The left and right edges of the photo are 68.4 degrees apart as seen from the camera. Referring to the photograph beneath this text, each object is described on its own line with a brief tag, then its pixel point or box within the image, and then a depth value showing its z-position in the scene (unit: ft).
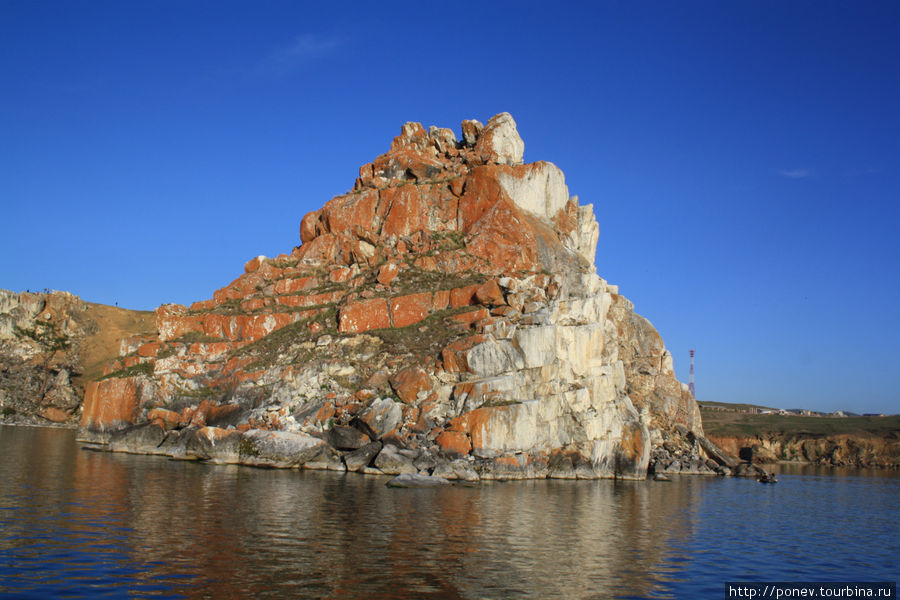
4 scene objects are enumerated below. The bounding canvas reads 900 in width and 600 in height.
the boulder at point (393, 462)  167.12
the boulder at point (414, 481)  149.34
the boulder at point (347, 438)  178.81
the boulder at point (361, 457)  173.37
